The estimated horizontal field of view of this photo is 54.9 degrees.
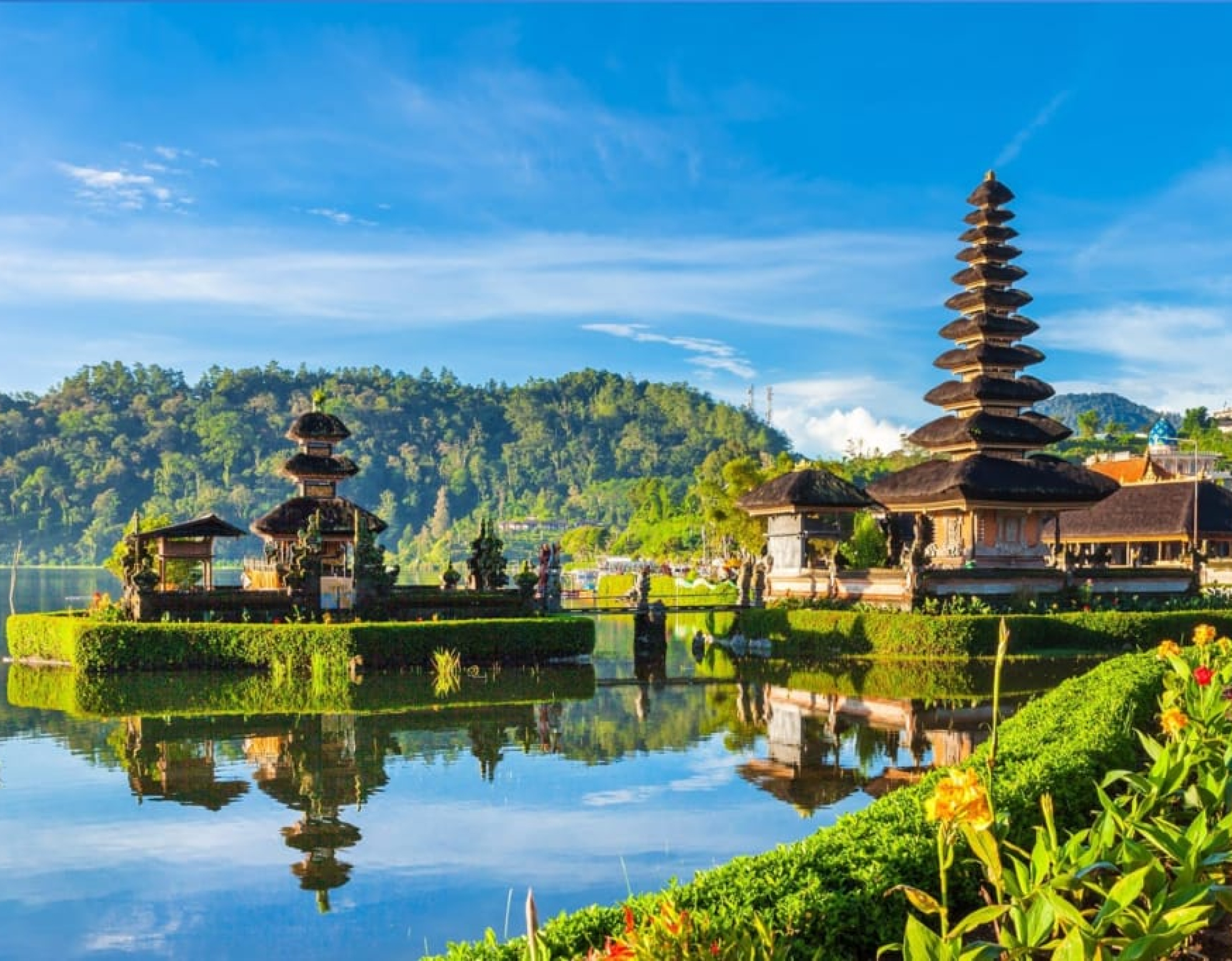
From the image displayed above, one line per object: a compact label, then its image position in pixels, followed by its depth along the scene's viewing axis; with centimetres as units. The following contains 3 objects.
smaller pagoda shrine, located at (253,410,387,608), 3791
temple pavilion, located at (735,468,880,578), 3569
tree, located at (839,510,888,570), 3853
